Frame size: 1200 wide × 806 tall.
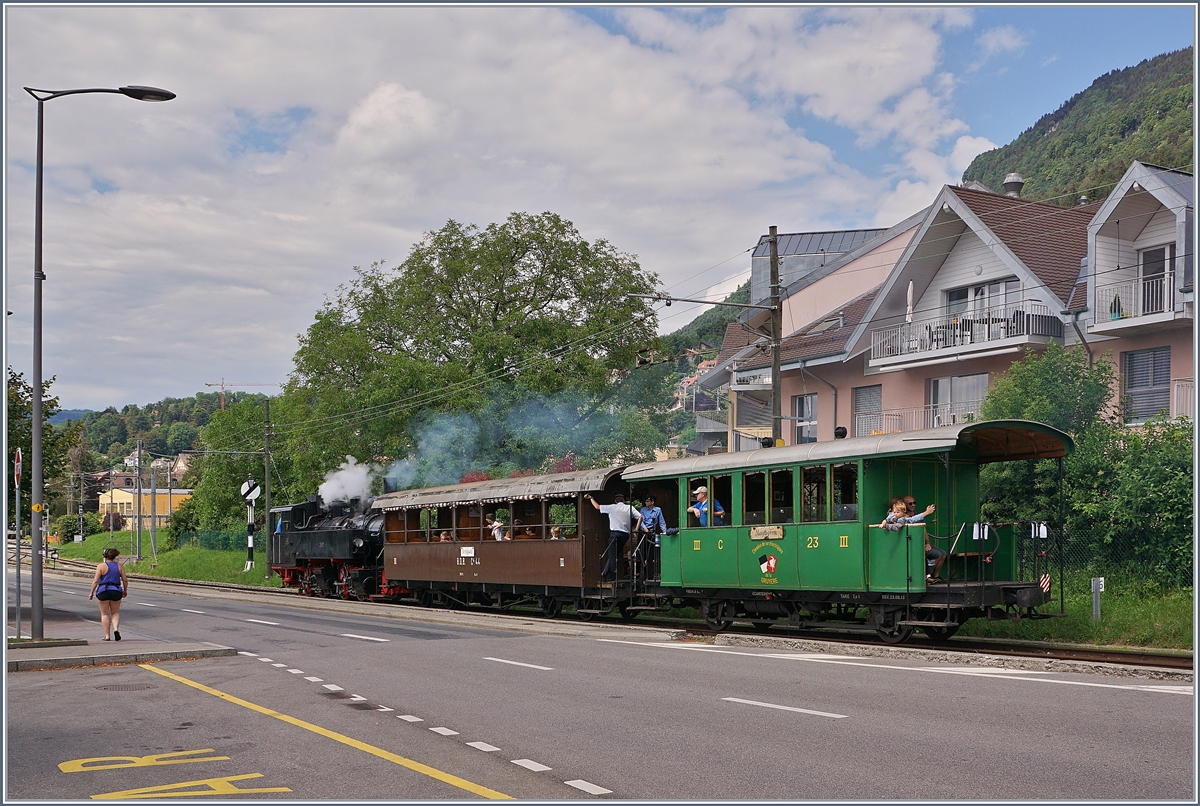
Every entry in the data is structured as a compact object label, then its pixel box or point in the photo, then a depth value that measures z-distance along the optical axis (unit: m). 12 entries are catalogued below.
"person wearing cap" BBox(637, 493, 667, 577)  21.80
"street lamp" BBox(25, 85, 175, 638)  17.74
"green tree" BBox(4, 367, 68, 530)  26.03
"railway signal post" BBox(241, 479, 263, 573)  50.22
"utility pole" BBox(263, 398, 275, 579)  45.88
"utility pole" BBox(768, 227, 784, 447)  24.47
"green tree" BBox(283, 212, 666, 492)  43.12
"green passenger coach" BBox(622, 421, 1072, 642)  16.17
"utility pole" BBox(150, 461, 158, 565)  69.24
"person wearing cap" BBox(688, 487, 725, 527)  19.52
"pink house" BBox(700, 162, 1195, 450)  26.17
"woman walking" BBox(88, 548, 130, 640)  19.34
